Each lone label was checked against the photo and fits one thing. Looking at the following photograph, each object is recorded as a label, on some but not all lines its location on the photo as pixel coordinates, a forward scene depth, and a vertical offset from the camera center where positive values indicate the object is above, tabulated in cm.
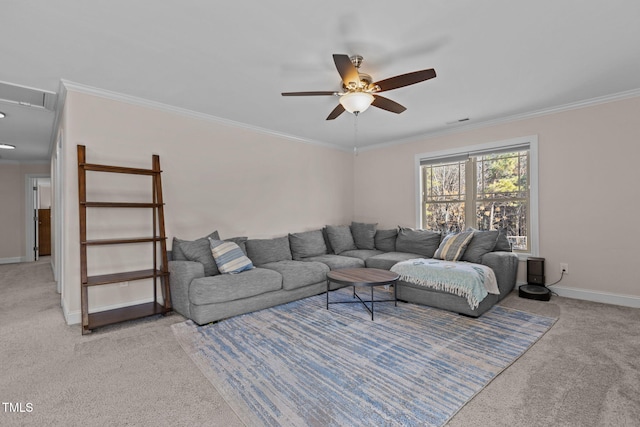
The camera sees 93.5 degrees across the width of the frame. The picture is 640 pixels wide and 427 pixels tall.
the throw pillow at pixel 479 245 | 393 -48
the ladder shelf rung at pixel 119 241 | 296 -30
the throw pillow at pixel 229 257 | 350 -55
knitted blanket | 315 -76
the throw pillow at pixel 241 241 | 406 -41
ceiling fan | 226 +103
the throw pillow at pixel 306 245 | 478 -55
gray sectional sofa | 318 -74
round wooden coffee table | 320 -76
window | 429 +31
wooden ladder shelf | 294 -50
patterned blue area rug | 176 -115
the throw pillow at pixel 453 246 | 405 -51
